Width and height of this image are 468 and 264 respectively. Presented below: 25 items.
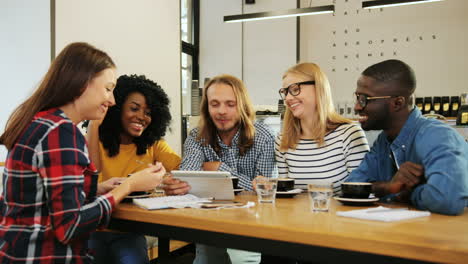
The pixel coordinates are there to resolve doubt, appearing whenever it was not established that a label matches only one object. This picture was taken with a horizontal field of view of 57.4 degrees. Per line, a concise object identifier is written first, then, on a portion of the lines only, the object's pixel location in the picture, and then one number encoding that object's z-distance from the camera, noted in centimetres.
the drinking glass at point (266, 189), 141
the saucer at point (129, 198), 148
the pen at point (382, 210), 117
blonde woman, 193
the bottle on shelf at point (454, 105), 479
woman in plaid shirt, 113
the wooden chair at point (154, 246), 272
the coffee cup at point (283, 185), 160
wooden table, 84
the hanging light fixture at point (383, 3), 461
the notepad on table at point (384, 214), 107
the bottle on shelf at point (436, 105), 498
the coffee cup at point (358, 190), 136
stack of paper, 132
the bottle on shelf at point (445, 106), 492
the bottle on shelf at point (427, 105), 509
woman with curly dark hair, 216
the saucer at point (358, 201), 133
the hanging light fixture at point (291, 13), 504
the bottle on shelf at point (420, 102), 518
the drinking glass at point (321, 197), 123
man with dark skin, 121
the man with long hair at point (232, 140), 215
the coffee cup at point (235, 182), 165
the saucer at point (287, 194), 156
